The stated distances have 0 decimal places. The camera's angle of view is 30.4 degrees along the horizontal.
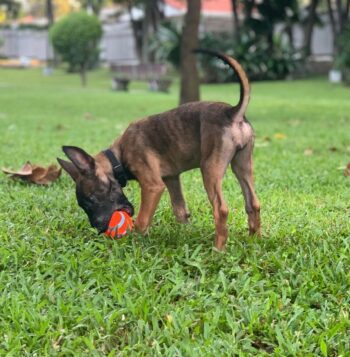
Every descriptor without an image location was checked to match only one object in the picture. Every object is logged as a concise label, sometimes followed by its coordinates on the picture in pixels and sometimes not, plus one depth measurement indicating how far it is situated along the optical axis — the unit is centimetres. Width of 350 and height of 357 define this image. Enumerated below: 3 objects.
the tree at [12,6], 5153
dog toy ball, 382
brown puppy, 362
